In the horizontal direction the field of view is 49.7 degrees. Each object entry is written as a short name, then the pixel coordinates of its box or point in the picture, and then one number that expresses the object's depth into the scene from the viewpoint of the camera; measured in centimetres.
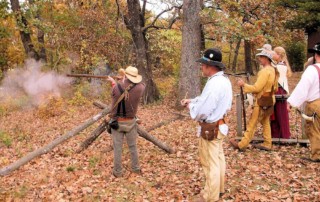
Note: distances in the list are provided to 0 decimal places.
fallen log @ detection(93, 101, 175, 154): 879
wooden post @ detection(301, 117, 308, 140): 862
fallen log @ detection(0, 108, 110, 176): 843
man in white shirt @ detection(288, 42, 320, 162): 680
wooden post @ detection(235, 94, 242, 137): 891
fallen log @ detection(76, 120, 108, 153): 932
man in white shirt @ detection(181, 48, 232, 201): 538
